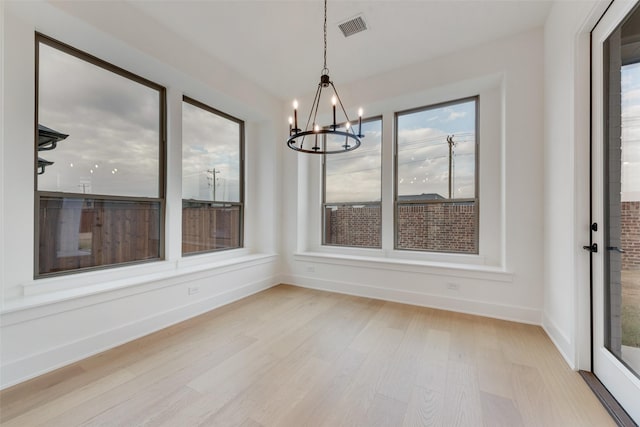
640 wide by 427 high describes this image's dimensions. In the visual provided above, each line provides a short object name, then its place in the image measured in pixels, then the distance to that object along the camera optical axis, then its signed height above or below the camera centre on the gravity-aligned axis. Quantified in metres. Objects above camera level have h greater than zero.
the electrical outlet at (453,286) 3.26 -0.93
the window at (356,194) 4.32 +0.35
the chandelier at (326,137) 1.97 +1.24
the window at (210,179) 3.65 +0.55
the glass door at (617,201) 1.62 +0.09
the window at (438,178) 3.63 +0.53
